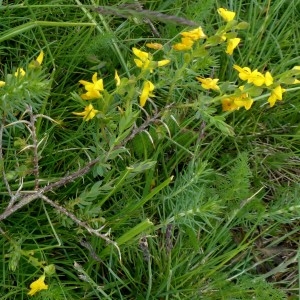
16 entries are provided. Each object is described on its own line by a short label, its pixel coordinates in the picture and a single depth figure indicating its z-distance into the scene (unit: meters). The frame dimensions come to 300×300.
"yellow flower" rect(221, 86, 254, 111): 0.59
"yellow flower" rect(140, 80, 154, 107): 0.57
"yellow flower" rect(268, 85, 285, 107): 0.59
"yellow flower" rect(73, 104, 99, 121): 0.57
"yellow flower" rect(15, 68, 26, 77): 0.52
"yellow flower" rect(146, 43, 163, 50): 0.60
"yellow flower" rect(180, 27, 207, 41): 0.57
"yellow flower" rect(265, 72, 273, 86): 0.58
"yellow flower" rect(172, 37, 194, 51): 0.58
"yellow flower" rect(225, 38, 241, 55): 0.60
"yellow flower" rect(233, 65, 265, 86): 0.58
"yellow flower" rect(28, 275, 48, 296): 0.58
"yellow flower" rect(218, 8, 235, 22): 0.59
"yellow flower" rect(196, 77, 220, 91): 0.59
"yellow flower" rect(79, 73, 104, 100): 0.57
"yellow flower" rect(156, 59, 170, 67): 0.57
